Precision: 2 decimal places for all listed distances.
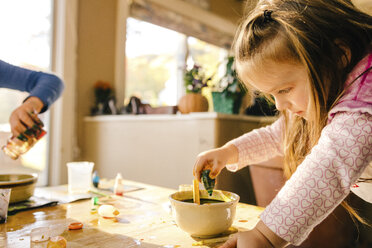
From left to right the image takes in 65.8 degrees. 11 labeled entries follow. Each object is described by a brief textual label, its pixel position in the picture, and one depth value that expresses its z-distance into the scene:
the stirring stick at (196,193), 0.64
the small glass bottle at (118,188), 0.94
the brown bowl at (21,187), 0.75
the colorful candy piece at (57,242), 0.50
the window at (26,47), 1.83
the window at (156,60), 2.51
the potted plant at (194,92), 1.77
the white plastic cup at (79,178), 0.98
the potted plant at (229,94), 1.66
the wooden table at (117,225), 0.54
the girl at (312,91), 0.46
